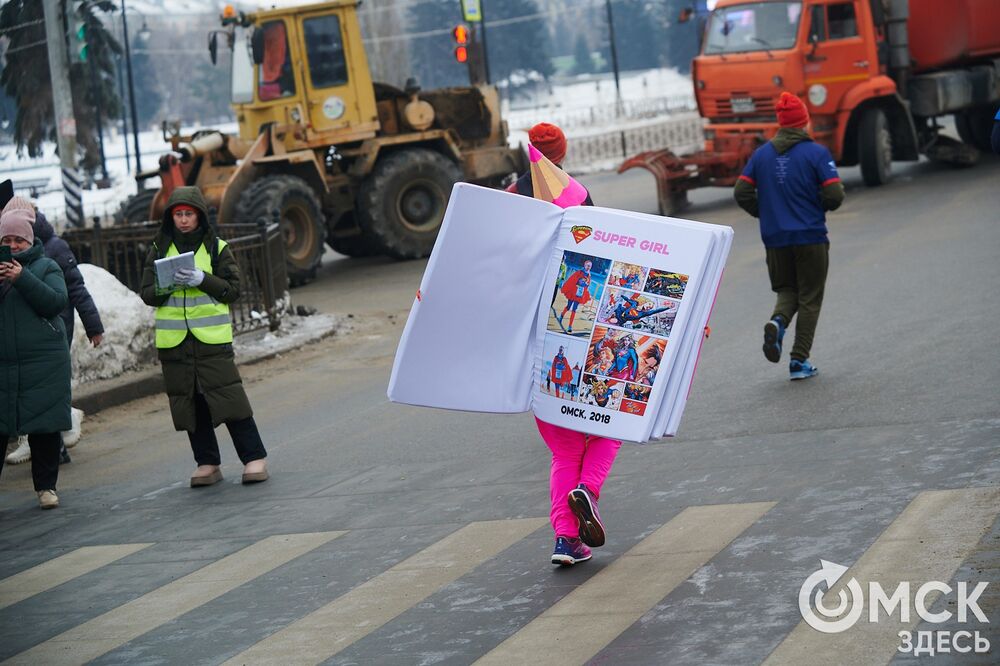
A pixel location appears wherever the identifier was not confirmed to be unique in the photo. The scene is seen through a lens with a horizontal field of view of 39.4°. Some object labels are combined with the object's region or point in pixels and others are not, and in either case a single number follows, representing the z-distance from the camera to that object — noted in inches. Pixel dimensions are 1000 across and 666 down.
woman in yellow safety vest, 330.6
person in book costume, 229.8
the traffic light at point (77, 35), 888.9
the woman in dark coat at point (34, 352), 322.7
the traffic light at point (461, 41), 1179.3
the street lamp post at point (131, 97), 1653.3
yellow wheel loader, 737.0
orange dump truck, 826.8
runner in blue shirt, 371.6
